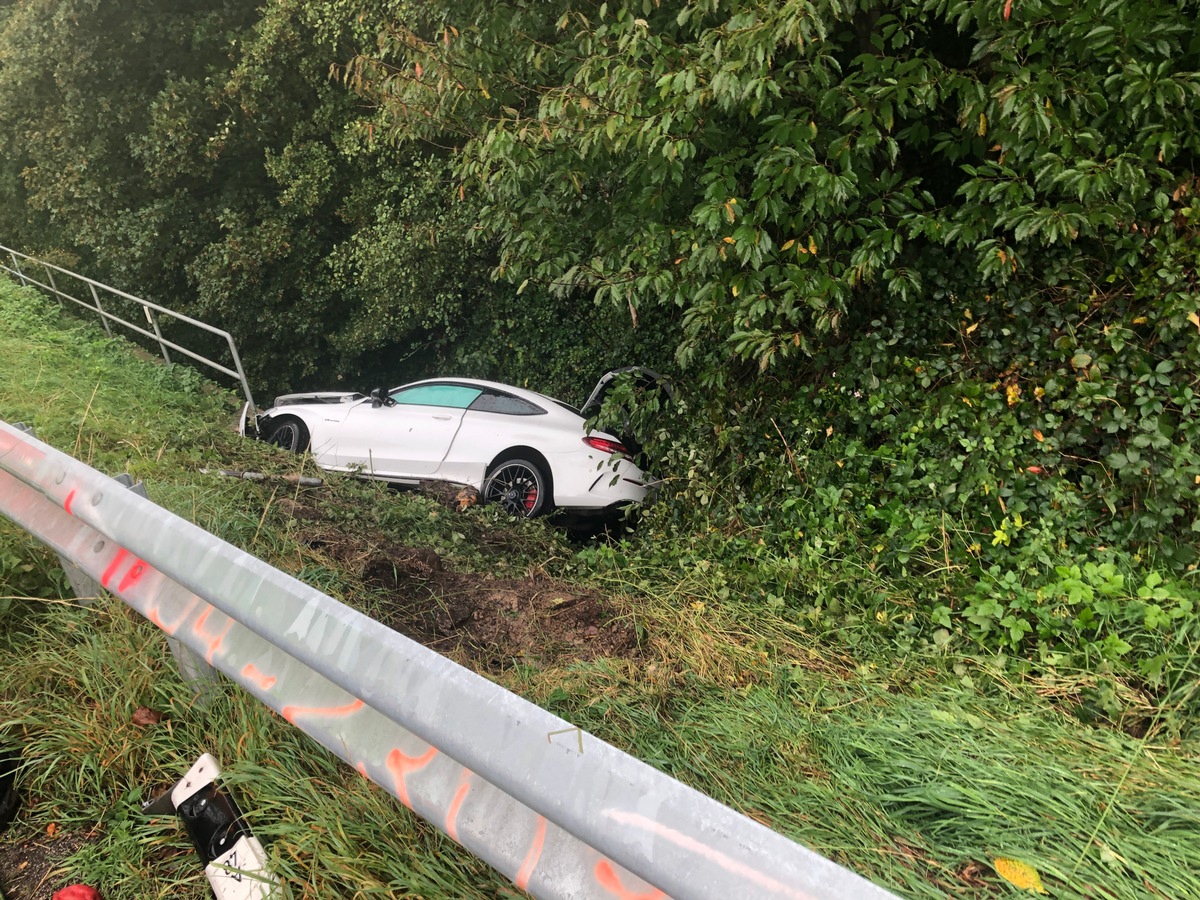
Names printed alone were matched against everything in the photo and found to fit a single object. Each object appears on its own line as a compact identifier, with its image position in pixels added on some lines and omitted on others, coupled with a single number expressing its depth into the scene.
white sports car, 6.86
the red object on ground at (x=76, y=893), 1.51
